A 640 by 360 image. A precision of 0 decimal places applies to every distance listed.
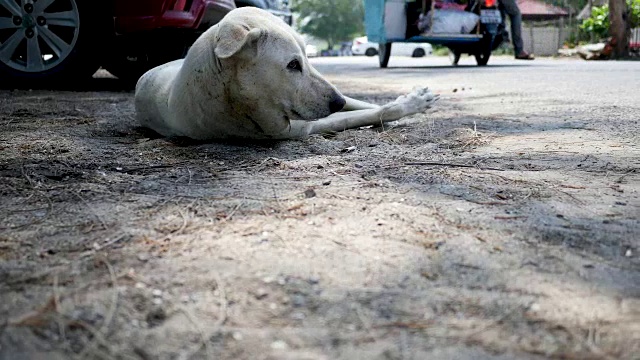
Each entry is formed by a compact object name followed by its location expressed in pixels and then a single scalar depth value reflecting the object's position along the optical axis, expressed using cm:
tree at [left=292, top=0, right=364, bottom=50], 7812
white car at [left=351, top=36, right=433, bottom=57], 3628
